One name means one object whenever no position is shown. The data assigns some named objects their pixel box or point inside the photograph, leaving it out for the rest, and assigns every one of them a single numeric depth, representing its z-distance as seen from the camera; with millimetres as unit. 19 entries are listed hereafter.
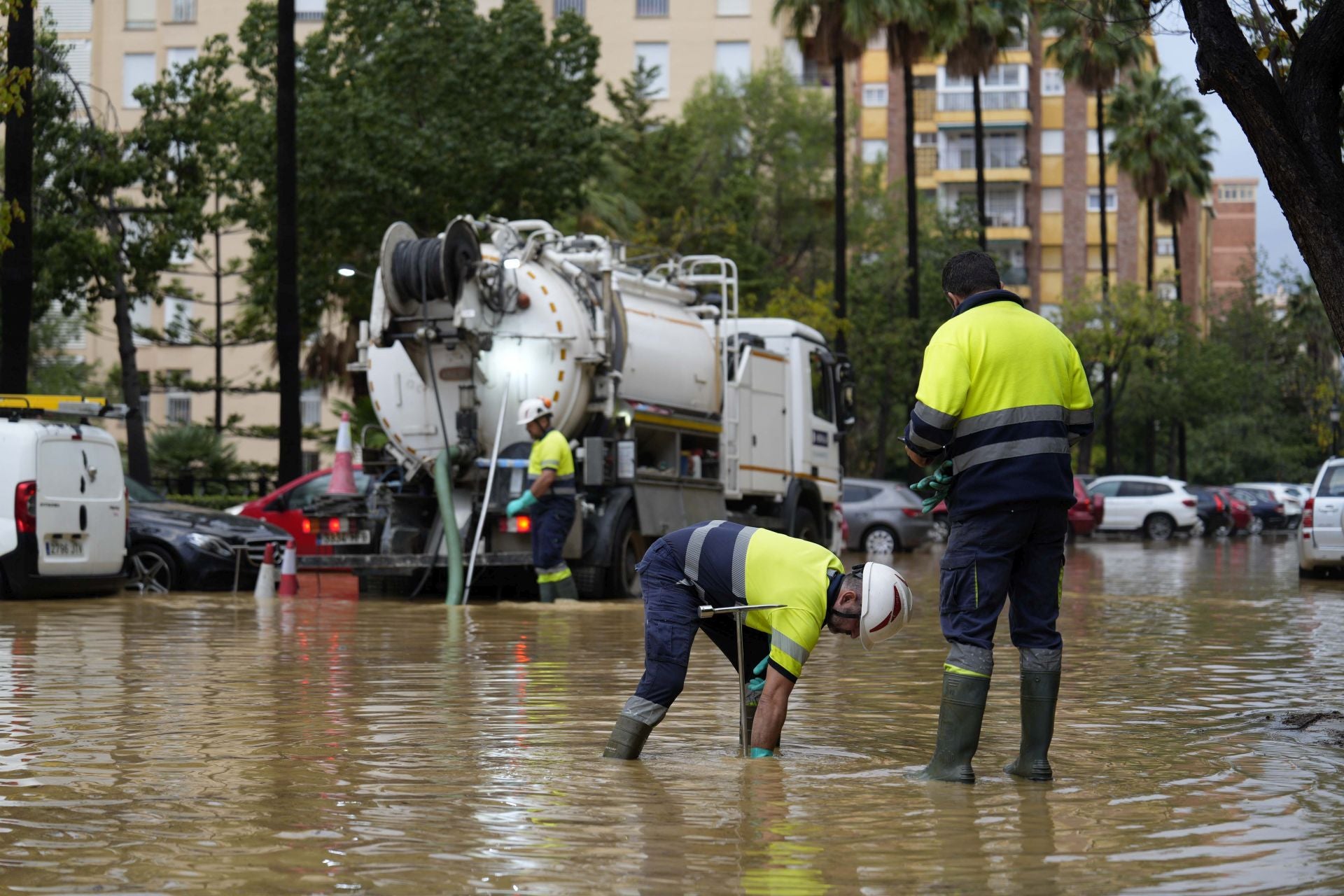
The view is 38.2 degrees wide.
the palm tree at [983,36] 46219
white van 17469
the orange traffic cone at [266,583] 18297
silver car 33219
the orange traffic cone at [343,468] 20766
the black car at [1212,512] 48000
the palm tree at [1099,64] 51406
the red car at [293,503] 23406
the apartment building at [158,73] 65625
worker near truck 16953
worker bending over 7203
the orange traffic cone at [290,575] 18906
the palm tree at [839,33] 41281
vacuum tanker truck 17641
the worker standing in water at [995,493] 7000
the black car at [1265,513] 53562
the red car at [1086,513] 42969
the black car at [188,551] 19656
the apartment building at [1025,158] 82250
